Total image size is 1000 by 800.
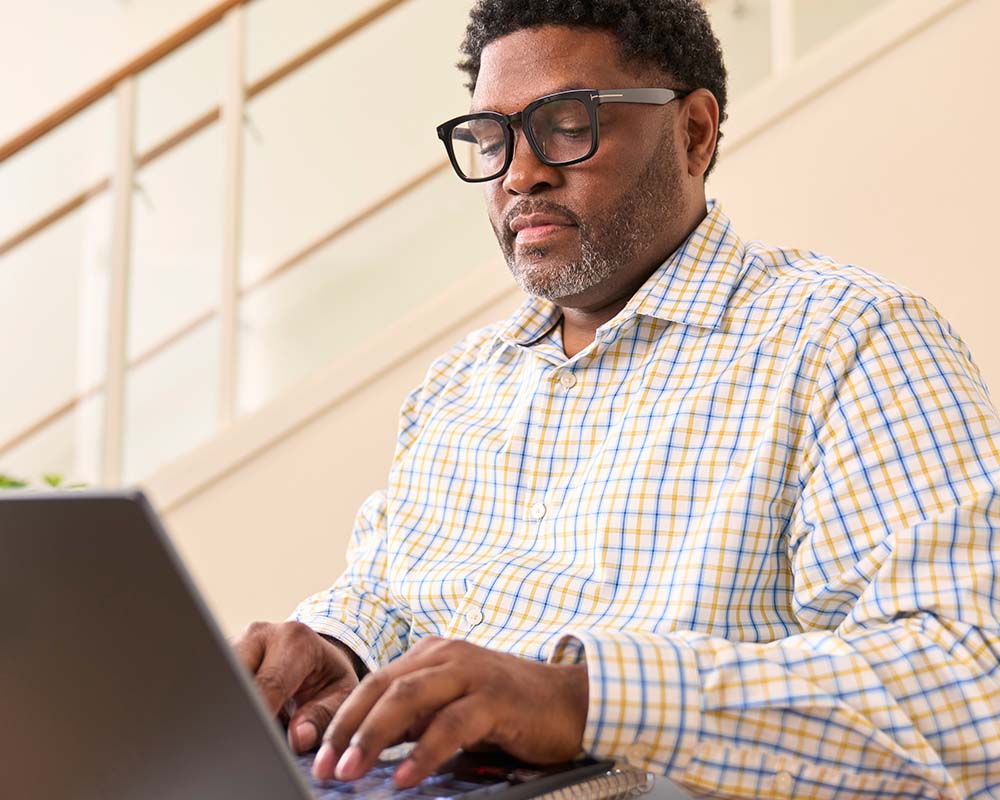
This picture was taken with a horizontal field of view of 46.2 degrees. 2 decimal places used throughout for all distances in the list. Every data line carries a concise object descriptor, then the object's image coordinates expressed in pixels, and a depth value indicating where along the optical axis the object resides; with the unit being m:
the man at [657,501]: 0.76
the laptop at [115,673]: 0.52
